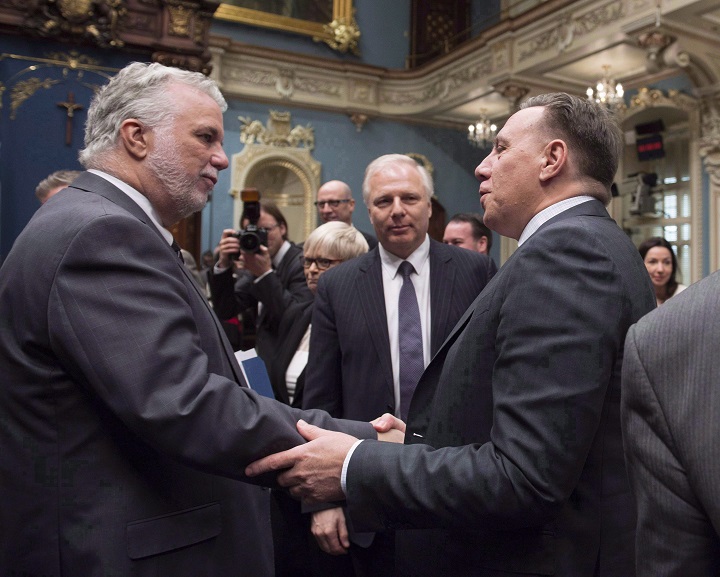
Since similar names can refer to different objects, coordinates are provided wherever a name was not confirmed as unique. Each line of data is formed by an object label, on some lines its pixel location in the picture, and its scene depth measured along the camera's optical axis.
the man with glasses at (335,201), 4.24
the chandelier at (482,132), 9.81
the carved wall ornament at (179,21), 6.36
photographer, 3.22
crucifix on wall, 6.05
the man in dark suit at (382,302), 2.27
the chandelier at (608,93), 7.50
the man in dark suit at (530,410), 1.18
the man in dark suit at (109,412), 1.29
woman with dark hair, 4.83
